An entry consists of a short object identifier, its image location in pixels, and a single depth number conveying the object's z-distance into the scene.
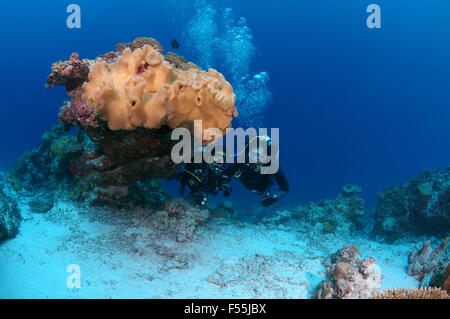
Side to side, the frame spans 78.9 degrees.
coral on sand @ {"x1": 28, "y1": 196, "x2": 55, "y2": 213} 5.09
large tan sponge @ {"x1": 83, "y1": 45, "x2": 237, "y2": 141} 3.40
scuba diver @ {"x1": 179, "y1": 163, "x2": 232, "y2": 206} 5.56
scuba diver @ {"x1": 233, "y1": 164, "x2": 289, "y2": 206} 6.36
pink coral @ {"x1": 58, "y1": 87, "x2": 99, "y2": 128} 4.00
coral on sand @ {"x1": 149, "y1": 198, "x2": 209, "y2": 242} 4.90
